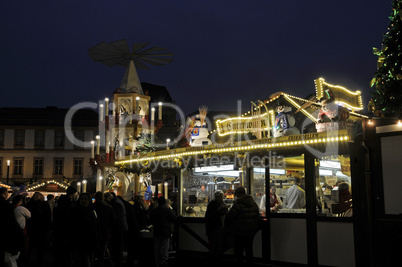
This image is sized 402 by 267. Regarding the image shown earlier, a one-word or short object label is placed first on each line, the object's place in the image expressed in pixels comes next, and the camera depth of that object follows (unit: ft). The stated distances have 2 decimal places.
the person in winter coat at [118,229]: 33.81
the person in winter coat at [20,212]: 30.94
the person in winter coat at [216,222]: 33.81
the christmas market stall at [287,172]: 30.76
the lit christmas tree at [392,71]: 27.32
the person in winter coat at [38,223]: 38.55
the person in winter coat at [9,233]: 20.47
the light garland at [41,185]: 90.17
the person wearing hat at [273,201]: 35.99
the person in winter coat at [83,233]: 26.96
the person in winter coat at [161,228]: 34.42
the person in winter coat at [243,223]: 30.32
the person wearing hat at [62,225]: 31.50
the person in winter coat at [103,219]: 31.76
